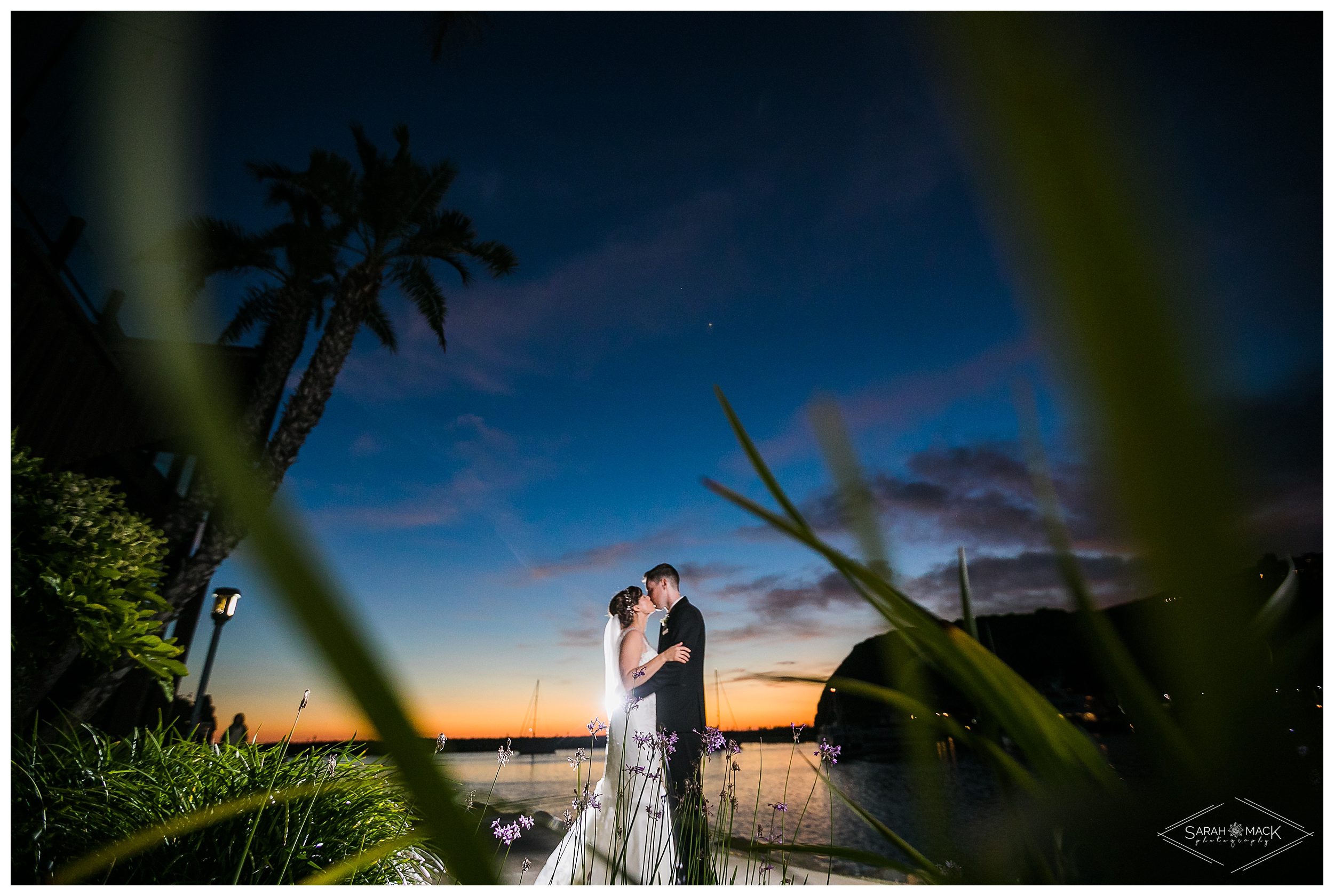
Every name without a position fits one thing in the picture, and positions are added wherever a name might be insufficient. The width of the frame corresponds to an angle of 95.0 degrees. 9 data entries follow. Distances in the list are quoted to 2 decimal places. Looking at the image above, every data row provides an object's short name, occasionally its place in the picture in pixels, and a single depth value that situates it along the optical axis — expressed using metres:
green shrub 2.88
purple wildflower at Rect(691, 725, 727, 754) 2.04
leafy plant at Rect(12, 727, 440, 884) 2.25
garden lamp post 6.85
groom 3.59
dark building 5.16
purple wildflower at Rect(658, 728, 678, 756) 2.19
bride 2.25
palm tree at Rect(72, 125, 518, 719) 7.36
